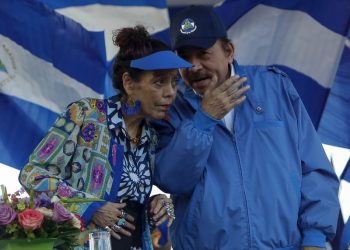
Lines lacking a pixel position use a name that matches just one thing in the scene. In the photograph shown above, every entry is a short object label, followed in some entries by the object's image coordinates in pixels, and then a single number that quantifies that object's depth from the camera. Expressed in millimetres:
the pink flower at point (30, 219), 4133
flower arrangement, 4168
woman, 5375
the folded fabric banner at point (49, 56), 7359
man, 5609
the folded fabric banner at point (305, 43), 7820
